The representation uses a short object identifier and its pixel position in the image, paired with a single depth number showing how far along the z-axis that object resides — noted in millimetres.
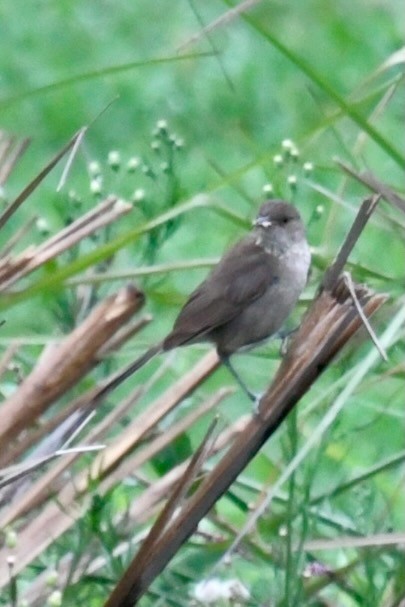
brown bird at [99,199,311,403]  6246
